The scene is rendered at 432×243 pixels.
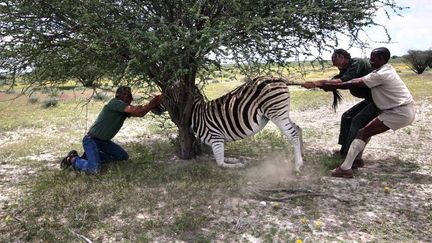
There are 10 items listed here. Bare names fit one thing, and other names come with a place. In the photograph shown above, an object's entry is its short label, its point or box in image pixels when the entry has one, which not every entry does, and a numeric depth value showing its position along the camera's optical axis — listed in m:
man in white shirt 6.12
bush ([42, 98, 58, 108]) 17.80
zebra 6.78
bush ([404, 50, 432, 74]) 34.16
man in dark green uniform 6.75
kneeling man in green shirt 6.76
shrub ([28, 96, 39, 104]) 19.52
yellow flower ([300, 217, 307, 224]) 4.84
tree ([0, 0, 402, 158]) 5.31
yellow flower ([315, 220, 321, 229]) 4.73
